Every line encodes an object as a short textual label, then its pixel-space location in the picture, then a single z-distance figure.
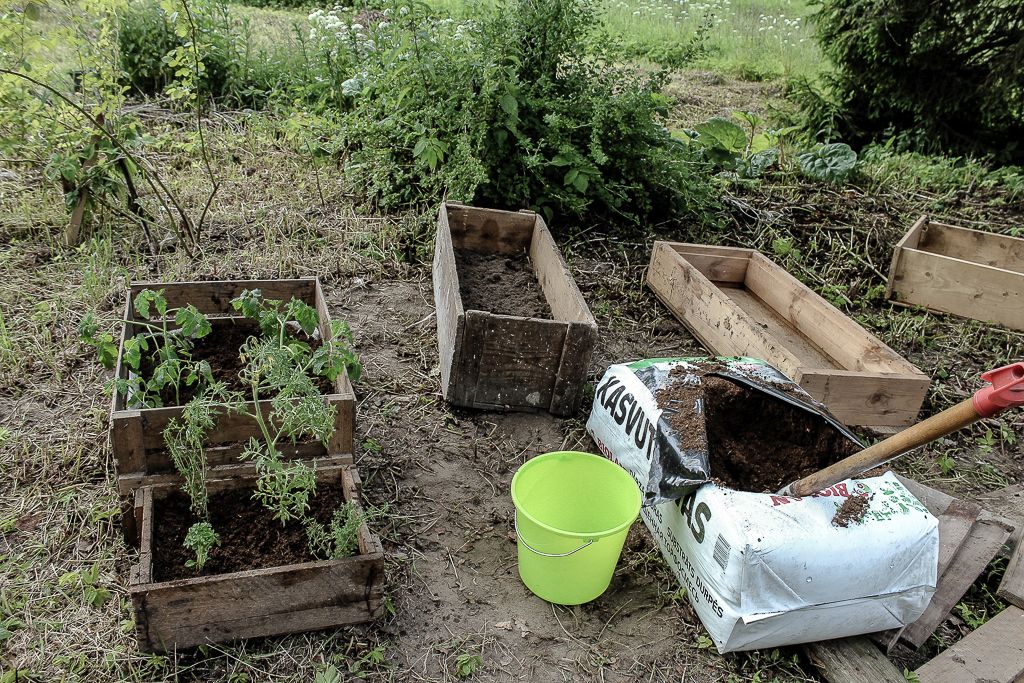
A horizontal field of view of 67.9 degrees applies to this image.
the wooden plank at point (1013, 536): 2.66
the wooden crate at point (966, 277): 4.25
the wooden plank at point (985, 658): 2.35
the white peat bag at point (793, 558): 2.31
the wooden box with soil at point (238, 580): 2.15
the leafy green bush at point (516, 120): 4.41
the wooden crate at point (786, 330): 3.28
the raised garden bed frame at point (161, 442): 2.44
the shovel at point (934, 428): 1.83
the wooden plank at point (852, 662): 2.34
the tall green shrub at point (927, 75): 6.22
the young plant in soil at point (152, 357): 2.49
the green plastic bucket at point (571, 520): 2.41
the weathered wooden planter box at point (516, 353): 3.15
